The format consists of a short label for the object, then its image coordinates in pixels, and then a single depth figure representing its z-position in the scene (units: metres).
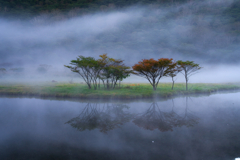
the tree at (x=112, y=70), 19.80
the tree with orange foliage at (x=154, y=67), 17.66
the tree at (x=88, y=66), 18.84
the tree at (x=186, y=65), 20.68
